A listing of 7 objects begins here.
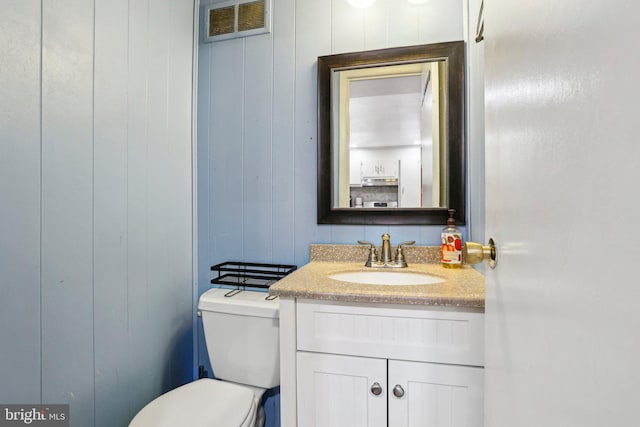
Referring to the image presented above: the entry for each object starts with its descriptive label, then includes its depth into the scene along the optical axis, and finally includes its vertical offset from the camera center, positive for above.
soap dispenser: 1.19 -0.13
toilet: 1.01 -0.57
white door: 0.24 +0.00
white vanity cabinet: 0.82 -0.43
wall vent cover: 1.46 +0.96
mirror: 1.26 +0.34
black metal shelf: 1.32 -0.27
